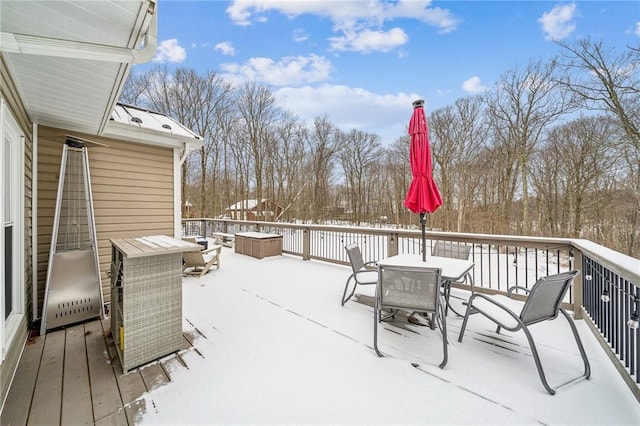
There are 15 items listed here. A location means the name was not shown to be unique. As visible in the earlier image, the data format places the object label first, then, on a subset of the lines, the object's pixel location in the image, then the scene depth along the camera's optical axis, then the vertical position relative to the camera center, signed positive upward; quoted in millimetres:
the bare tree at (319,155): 19047 +4143
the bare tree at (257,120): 16094 +5689
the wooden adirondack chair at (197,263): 5297 -1003
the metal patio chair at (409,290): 2447 -744
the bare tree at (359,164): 20578 +3889
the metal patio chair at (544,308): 2021 -779
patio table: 2797 -610
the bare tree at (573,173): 10844 +1761
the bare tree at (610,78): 8344 +4394
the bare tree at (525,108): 11391 +4730
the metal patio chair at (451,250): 3780 -553
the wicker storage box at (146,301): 2217 -777
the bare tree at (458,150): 14062 +3429
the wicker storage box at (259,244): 7004 -851
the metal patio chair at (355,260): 3695 -684
